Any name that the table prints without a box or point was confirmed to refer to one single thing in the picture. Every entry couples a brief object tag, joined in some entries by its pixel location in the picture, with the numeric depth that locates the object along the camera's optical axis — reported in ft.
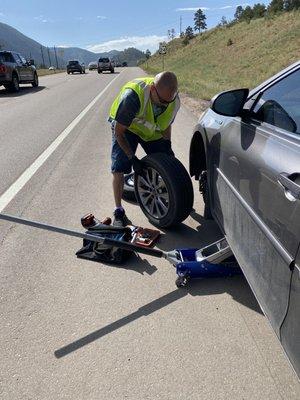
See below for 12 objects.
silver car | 6.37
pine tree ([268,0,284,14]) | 178.09
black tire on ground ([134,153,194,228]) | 13.01
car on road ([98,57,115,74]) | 160.35
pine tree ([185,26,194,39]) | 319.68
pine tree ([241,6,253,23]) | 209.93
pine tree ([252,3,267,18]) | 203.54
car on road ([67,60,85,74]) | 159.37
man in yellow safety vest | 13.06
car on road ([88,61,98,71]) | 230.07
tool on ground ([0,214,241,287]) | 10.82
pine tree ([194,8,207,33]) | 391.65
